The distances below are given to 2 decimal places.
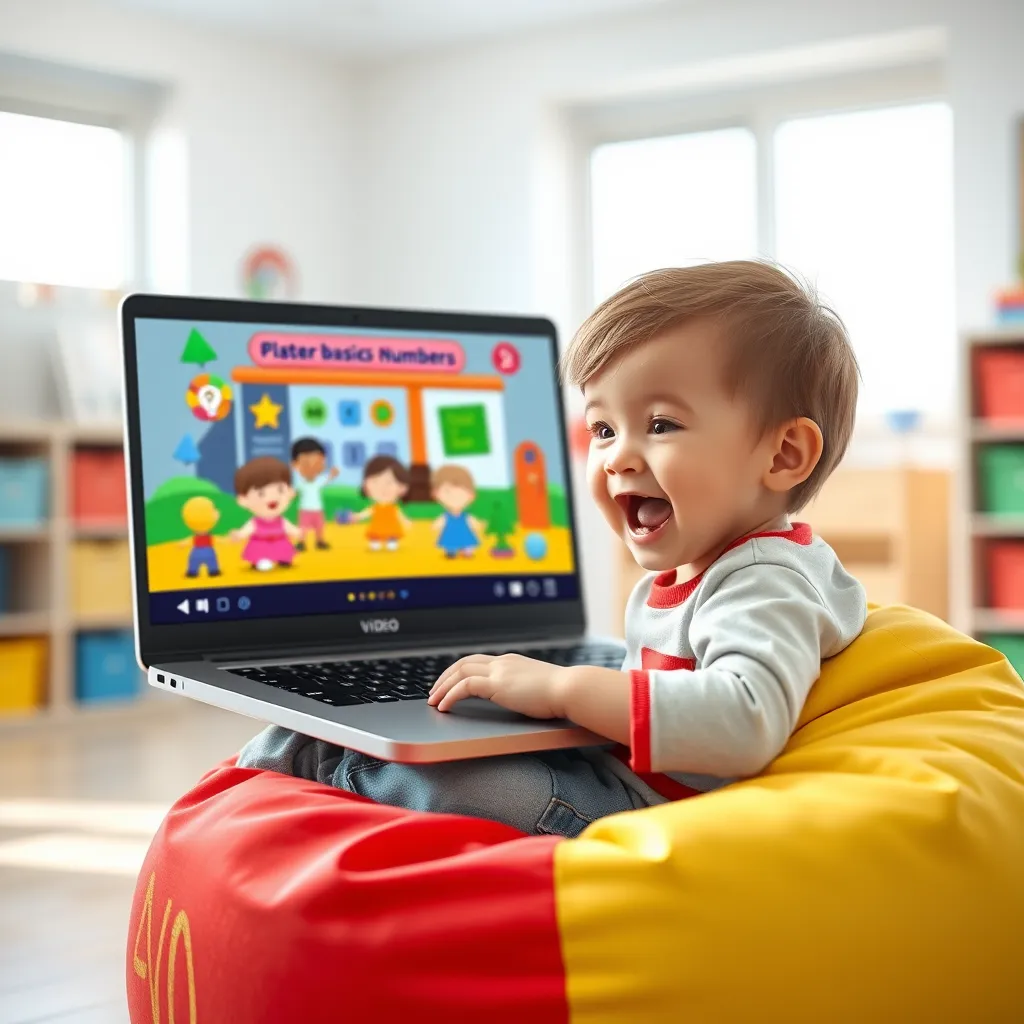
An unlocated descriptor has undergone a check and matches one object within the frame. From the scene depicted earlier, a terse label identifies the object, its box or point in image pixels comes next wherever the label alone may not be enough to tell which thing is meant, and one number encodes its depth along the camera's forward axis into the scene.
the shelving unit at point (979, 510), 4.21
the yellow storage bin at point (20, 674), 4.49
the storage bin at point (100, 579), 4.72
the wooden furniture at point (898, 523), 4.81
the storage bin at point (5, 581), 4.77
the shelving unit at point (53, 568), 4.60
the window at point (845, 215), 5.19
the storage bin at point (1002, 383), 4.23
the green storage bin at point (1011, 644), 4.18
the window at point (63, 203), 5.10
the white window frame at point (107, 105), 5.14
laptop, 1.42
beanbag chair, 0.90
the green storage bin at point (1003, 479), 4.21
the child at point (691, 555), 1.01
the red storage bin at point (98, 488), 4.76
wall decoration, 5.64
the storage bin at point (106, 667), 4.71
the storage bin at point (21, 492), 4.53
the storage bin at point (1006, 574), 4.23
